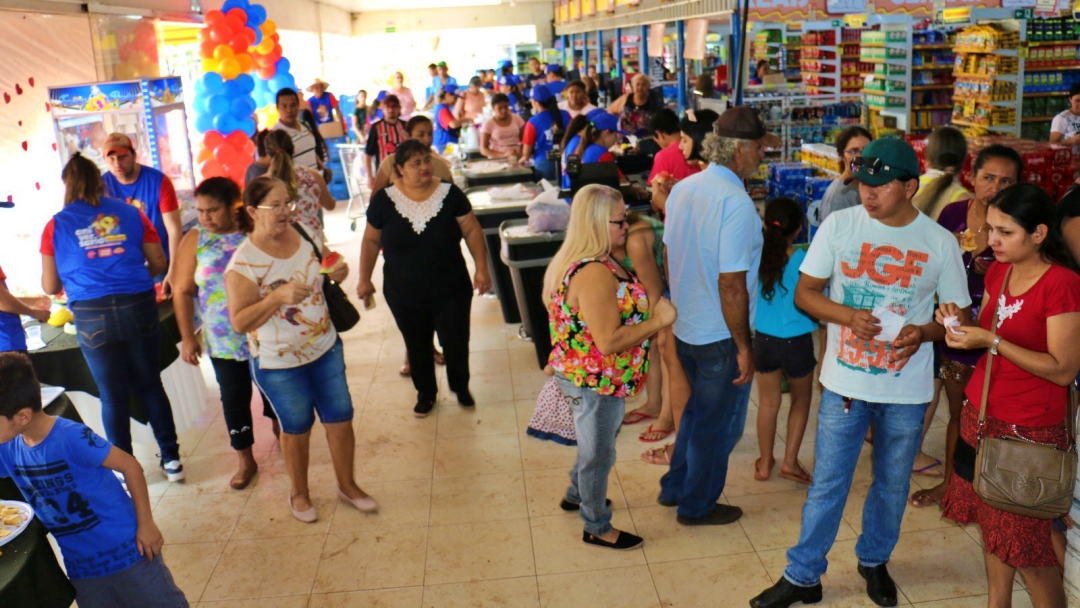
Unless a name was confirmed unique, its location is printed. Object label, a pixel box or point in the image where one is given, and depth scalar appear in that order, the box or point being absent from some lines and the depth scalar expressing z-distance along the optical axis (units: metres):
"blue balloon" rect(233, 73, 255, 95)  8.32
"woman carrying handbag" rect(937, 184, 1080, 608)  2.41
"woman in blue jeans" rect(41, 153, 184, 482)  3.76
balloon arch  7.92
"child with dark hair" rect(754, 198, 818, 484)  3.63
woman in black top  4.48
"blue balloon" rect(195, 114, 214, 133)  8.10
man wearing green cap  2.58
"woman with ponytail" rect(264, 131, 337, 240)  4.66
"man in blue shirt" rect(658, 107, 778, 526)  3.00
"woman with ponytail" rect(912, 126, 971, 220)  3.85
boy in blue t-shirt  2.26
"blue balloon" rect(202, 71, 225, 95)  8.09
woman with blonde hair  2.92
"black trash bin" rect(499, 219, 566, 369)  5.13
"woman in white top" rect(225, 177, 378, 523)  3.29
